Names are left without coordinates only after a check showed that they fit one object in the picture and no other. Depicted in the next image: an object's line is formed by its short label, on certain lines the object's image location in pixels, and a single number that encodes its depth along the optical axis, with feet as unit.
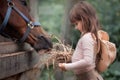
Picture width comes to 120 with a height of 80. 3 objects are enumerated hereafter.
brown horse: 16.27
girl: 13.18
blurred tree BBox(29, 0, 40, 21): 22.73
